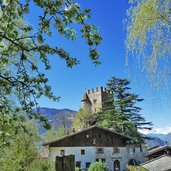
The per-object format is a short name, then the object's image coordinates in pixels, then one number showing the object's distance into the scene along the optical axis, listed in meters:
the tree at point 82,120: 40.09
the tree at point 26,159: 8.93
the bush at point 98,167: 21.84
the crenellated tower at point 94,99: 51.43
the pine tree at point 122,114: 30.25
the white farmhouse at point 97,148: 25.27
